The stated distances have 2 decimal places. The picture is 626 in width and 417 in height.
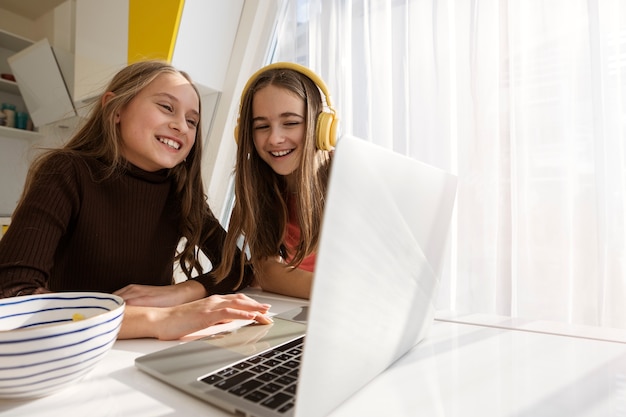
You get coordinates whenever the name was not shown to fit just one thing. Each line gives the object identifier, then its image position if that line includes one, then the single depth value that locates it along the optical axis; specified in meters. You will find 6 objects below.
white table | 0.35
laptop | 0.29
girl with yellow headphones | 1.07
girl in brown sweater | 0.79
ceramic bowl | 0.31
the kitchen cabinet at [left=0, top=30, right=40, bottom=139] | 2.70
